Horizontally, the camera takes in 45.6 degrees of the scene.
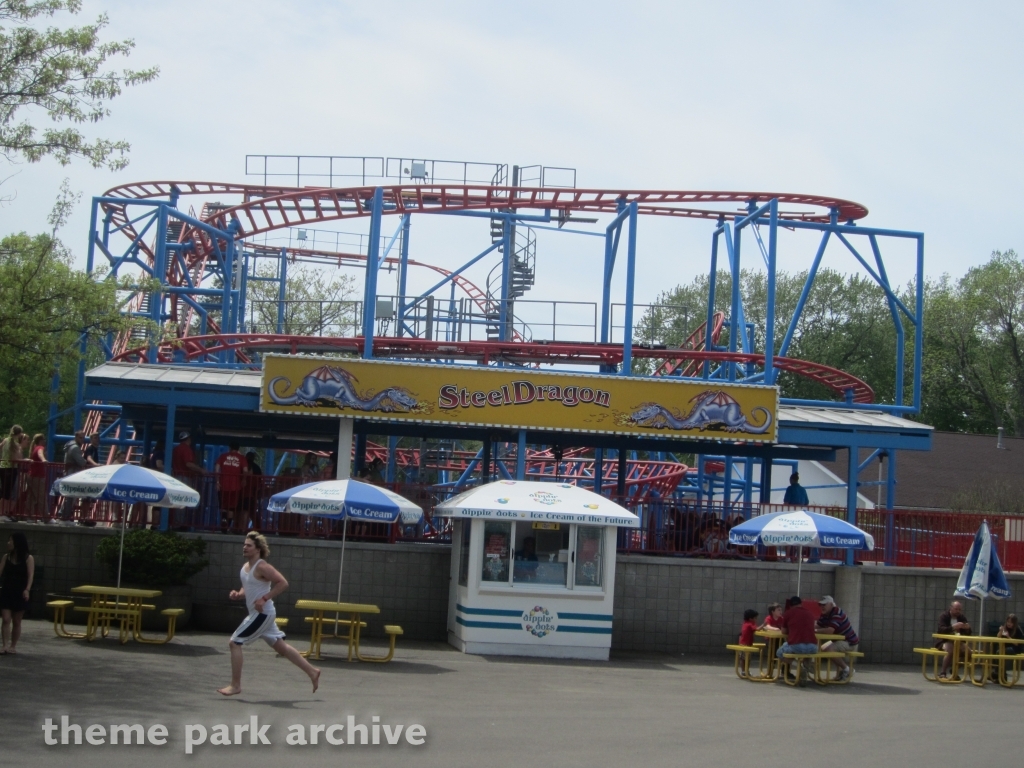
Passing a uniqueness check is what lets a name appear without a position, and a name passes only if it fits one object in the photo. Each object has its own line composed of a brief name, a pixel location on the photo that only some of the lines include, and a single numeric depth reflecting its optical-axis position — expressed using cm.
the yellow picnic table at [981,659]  1719
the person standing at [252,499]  1936
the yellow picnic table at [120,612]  1538
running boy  1151
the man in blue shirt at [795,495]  2212
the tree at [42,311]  1495
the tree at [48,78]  1511
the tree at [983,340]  5116
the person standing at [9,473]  1892
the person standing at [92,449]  2163
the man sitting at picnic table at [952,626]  1813
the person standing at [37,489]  1894
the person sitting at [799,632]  1588
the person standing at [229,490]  1925
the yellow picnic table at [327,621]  1550
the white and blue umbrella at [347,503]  1627
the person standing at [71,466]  1895
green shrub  1731
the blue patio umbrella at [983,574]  1770
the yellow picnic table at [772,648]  1644
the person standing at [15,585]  1350
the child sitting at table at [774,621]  1727
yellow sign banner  2042
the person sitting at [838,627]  1662
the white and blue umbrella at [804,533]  1702
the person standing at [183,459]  2022
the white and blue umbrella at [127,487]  1594
